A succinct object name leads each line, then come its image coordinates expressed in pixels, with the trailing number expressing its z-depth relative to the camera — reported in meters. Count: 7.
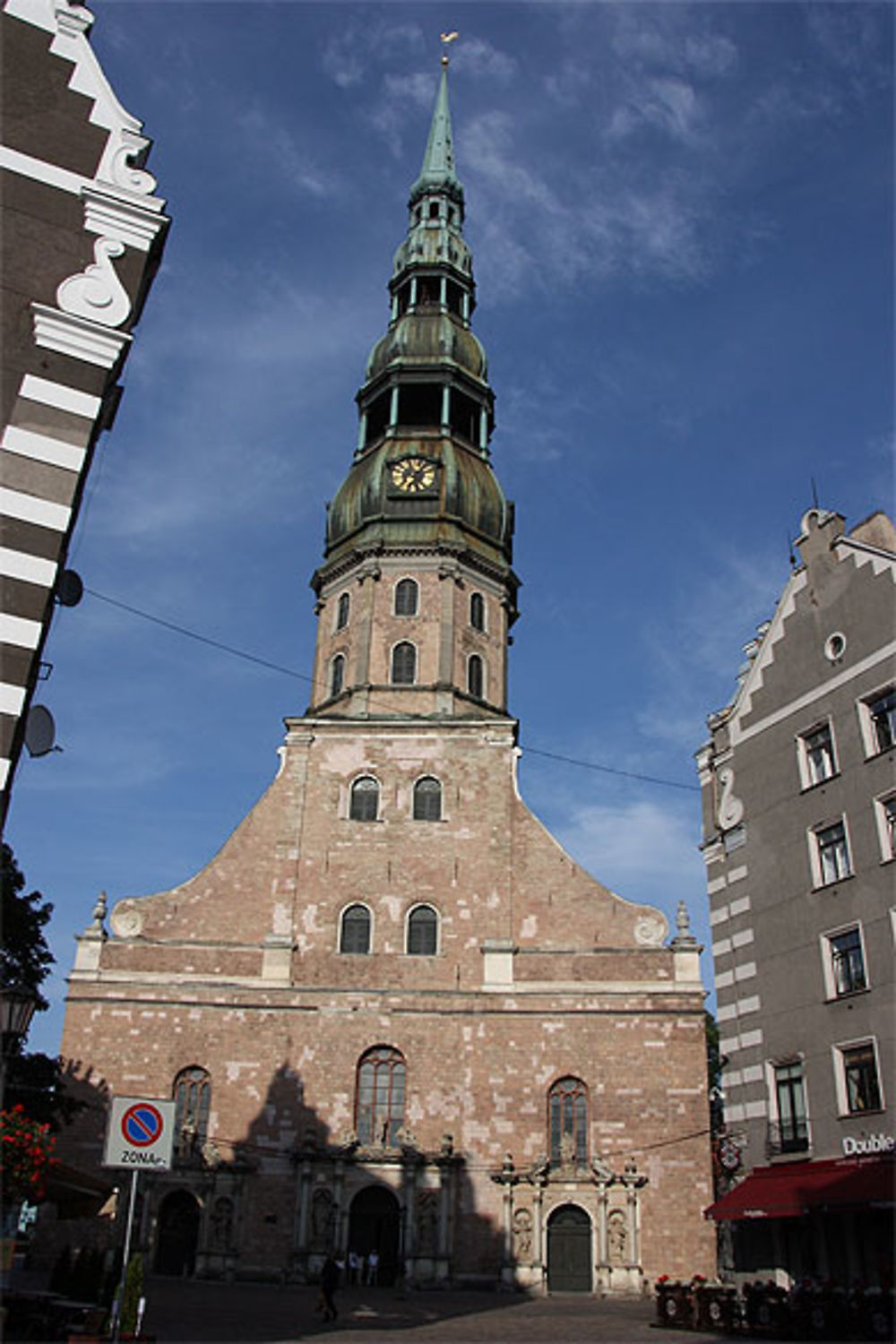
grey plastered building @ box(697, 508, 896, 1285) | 16.69
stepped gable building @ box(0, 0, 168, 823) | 9.92
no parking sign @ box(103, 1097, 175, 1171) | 9.68
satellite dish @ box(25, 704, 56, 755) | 10.69
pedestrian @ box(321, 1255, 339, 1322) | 18.25
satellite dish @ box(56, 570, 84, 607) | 11.42
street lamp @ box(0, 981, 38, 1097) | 10.75
